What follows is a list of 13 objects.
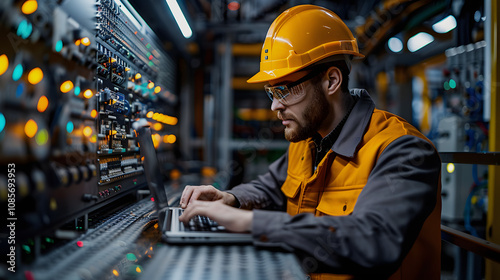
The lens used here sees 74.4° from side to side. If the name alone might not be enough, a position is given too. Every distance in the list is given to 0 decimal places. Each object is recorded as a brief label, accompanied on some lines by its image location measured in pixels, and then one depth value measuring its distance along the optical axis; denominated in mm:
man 966
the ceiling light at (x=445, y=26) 3855
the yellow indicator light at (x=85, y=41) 1078
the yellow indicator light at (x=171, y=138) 3025
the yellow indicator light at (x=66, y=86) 958
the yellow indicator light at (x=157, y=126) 2329
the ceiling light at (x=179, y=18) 1834
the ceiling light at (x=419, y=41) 4832
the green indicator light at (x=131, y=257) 932
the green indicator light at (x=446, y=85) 4174
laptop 1021
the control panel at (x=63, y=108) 797
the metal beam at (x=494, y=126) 1974
